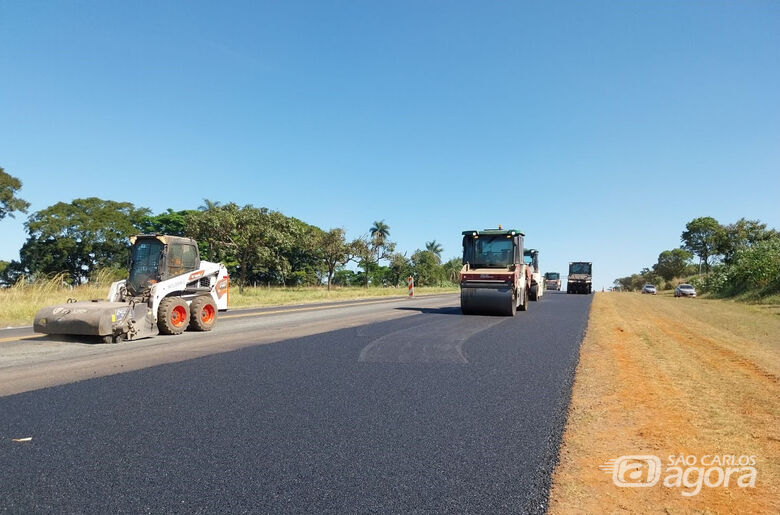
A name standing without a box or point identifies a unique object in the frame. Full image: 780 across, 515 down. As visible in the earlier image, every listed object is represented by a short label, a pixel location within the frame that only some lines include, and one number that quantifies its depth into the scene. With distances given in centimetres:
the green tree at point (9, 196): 3425
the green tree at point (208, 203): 5306
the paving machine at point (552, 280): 5000
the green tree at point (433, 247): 9731
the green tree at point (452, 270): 8062
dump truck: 3959
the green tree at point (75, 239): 4525
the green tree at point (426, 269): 7069
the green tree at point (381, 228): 8344
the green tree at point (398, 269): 5984
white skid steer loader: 947
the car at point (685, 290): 3866
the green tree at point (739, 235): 5266
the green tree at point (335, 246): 4975
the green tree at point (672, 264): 7047
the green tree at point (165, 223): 5852
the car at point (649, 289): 5341
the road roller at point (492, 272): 1547
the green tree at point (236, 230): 3200
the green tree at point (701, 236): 6569
